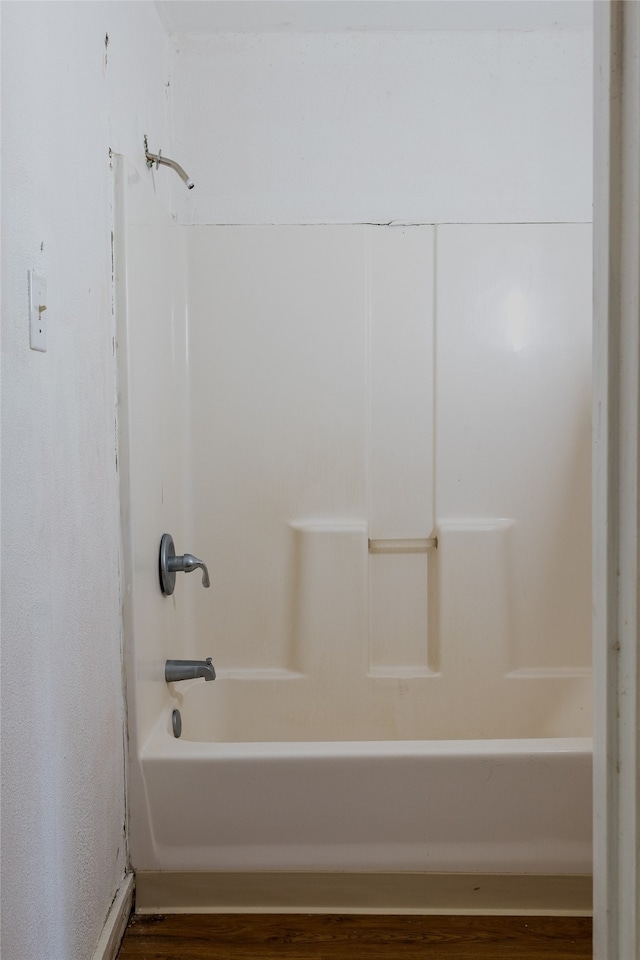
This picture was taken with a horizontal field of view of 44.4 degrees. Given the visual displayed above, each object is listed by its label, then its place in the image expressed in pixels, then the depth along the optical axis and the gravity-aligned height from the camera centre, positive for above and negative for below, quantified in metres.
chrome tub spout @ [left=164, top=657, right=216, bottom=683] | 2.02 -0.57
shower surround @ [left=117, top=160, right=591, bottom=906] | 2.42 -0.09
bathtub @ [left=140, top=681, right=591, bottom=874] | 1.75 -0.80
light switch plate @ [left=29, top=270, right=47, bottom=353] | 1.18 +0.21
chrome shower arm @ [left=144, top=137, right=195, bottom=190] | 2.02 +0.75
